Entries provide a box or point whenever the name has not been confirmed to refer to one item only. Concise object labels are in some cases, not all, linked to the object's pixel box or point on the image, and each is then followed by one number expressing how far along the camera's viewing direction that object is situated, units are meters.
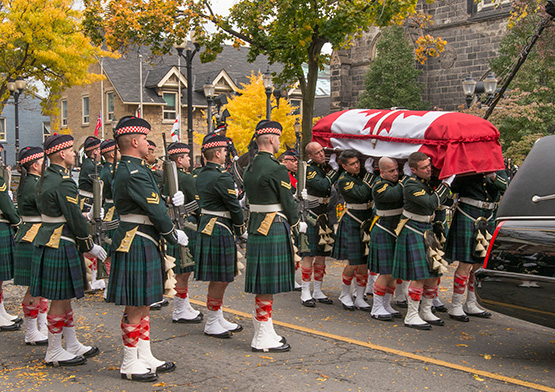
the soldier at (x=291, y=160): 8.62
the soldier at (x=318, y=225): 8.20
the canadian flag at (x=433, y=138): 6.81
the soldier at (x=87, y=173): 9.39
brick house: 36.44
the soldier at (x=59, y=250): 5.64
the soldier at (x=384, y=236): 7.18
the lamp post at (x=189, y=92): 16.38
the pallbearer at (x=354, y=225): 7.70
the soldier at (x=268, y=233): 6.05
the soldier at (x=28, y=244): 6.28
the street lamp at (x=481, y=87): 17.84
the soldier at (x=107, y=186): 8.61
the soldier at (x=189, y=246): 7.34
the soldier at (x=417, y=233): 6.77
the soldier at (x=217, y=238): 6.66
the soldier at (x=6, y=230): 6.89
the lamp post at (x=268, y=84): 20.19
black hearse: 5.14
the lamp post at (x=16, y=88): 24.44
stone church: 26.70
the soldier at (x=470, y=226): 7.41
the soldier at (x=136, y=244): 5.19
